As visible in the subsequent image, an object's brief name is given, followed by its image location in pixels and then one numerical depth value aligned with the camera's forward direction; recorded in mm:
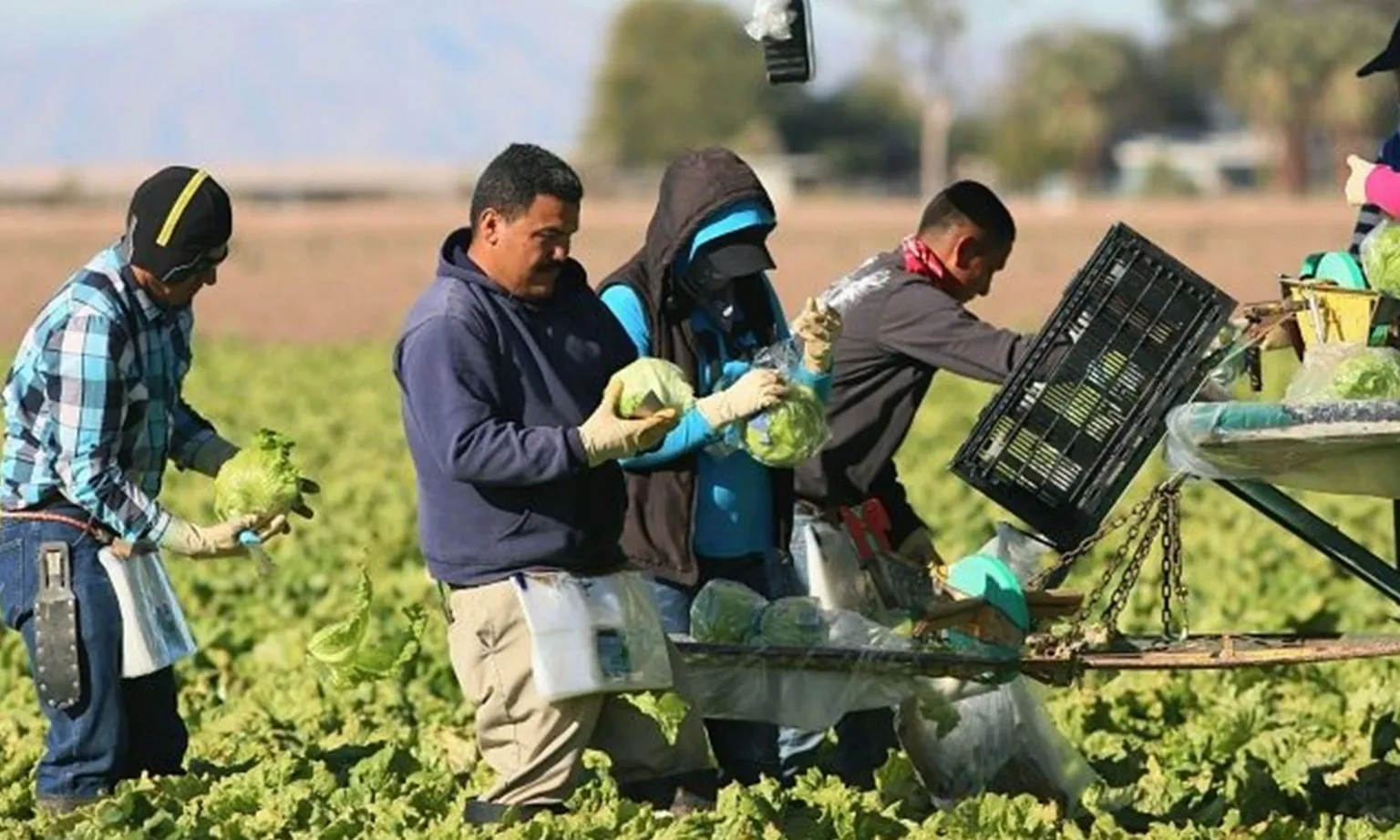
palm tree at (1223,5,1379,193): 189625
